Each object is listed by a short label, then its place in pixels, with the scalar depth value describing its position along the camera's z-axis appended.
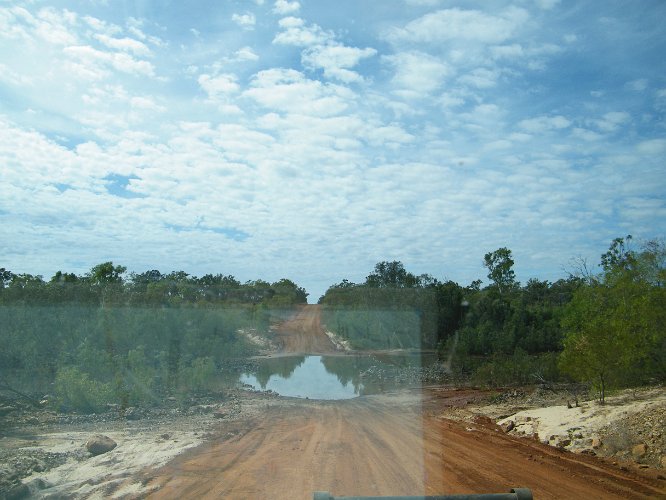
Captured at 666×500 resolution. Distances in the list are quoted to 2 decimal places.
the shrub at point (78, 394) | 16.14
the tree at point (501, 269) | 56.91
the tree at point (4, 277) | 25.45
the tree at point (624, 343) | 15.23
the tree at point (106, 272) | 37.18
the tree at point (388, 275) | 55.09
